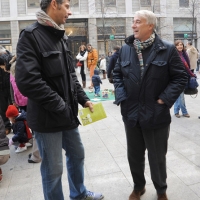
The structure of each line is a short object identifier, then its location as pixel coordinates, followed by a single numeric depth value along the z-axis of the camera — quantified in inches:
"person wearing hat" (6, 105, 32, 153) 175.8
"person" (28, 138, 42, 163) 163.6
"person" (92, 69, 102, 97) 392.5
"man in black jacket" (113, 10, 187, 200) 98.3
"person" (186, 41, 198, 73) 315.3
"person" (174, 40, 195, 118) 230.4
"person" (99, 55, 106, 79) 682.1
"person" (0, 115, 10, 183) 134.7
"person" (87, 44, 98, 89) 475.5
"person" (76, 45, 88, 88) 479.5
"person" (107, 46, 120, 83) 294.2
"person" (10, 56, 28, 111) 174.7
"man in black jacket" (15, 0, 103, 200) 79.8
